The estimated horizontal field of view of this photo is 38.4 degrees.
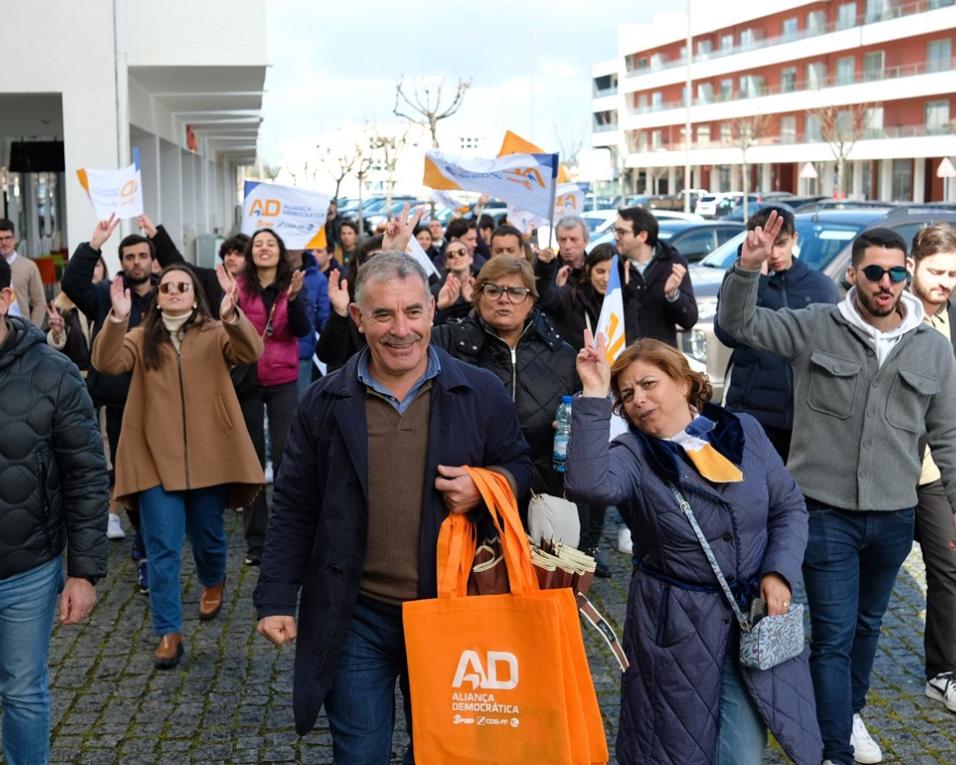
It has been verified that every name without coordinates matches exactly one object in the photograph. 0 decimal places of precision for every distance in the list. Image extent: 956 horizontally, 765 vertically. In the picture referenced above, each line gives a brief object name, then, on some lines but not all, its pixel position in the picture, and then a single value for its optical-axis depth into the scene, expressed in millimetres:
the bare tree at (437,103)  39594
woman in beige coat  6539
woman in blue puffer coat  3930
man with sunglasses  4988
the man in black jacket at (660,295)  8281
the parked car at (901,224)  11262
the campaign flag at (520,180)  10336
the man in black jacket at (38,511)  4270
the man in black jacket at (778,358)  6902
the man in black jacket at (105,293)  7957
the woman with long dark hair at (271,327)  8328
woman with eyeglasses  5770
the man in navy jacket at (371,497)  3816
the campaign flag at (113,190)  10609
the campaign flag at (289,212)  10758
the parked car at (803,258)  11766
